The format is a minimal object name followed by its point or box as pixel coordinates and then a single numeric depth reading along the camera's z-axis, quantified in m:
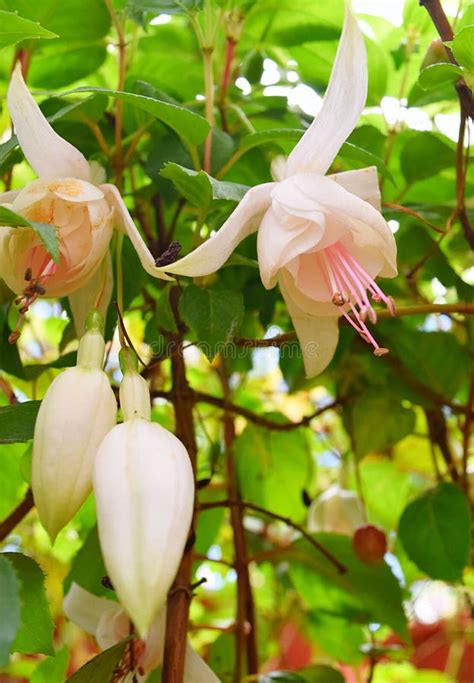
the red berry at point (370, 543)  0.75
